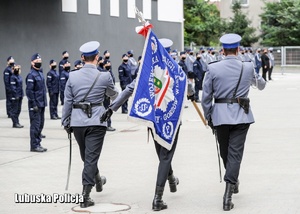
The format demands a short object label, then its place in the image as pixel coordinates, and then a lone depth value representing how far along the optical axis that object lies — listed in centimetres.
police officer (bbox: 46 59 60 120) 2094
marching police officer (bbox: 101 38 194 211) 852
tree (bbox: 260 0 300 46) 5841
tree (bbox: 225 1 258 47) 5991
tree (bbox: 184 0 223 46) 6376
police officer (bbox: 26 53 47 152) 1400
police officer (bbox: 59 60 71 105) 2173
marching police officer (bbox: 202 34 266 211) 871
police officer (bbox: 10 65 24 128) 1902
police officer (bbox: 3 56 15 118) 1972
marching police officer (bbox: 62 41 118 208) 886
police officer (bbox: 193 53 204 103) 2779
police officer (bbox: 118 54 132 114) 2327
